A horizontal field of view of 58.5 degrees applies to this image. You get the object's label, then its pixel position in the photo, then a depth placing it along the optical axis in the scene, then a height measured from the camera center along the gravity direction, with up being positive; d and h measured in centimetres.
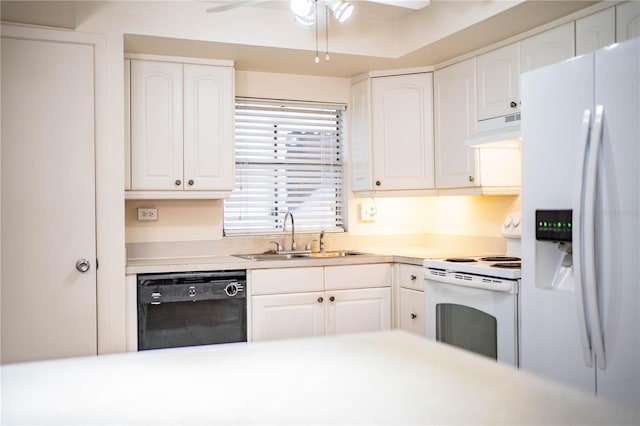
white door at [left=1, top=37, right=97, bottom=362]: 295 +8
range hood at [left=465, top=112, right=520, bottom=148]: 297 +45
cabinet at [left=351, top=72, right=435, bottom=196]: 384 +54
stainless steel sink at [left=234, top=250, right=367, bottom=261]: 365 -28
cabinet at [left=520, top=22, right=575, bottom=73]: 289 +86
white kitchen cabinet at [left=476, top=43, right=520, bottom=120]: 320 +75
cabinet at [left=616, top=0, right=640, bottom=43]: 255 +86
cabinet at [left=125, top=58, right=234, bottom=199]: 342 +52
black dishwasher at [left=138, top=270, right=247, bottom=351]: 316 -54
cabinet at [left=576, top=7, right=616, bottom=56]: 267 +87
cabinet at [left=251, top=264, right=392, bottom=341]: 336 -54
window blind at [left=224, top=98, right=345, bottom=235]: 398 +33
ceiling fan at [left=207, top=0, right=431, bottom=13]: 253 +101
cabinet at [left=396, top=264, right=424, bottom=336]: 343 -53
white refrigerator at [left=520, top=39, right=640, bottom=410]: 201 -4
